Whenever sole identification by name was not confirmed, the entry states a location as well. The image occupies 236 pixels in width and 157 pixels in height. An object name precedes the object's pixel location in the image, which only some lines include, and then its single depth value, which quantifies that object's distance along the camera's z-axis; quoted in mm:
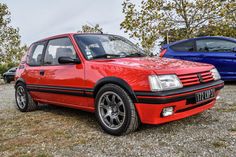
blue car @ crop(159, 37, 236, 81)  6922
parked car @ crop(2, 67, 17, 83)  17328
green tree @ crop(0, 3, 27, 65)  21750
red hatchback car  3000
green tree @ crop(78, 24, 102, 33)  29403
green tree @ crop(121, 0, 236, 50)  16062
